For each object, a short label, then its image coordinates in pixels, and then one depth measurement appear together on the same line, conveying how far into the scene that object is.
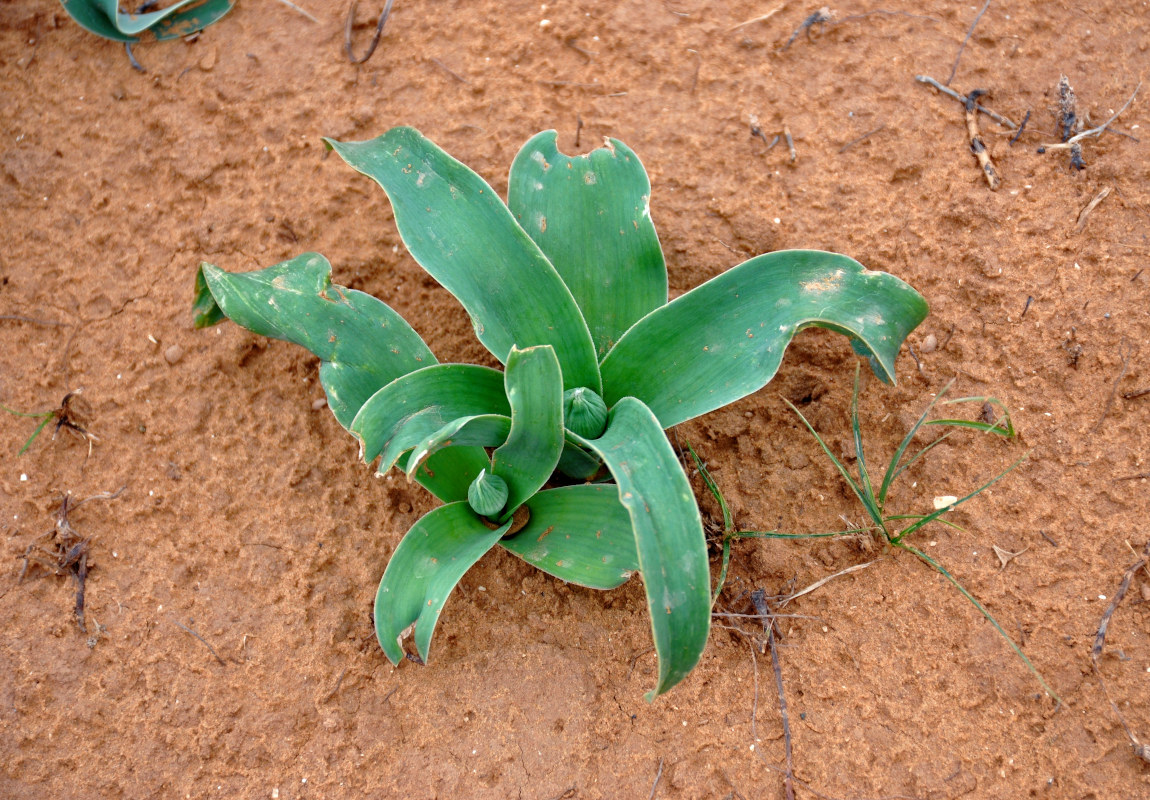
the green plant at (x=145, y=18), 0.92
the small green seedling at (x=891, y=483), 0.81
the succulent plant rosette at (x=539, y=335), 0.77
